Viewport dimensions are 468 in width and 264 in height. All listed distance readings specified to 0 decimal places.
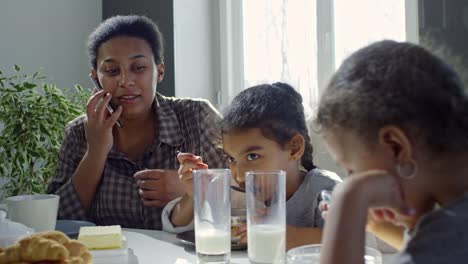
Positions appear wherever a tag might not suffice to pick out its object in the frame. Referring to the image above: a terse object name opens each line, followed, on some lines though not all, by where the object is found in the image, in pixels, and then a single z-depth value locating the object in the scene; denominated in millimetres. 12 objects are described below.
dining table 1001
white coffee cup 1145
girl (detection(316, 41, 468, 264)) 561
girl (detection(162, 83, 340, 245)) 1184
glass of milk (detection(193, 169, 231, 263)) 939
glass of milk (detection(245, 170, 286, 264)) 898
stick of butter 984
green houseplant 2203
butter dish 969
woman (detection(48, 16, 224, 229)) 1591
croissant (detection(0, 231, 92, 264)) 777
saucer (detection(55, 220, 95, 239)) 1164
